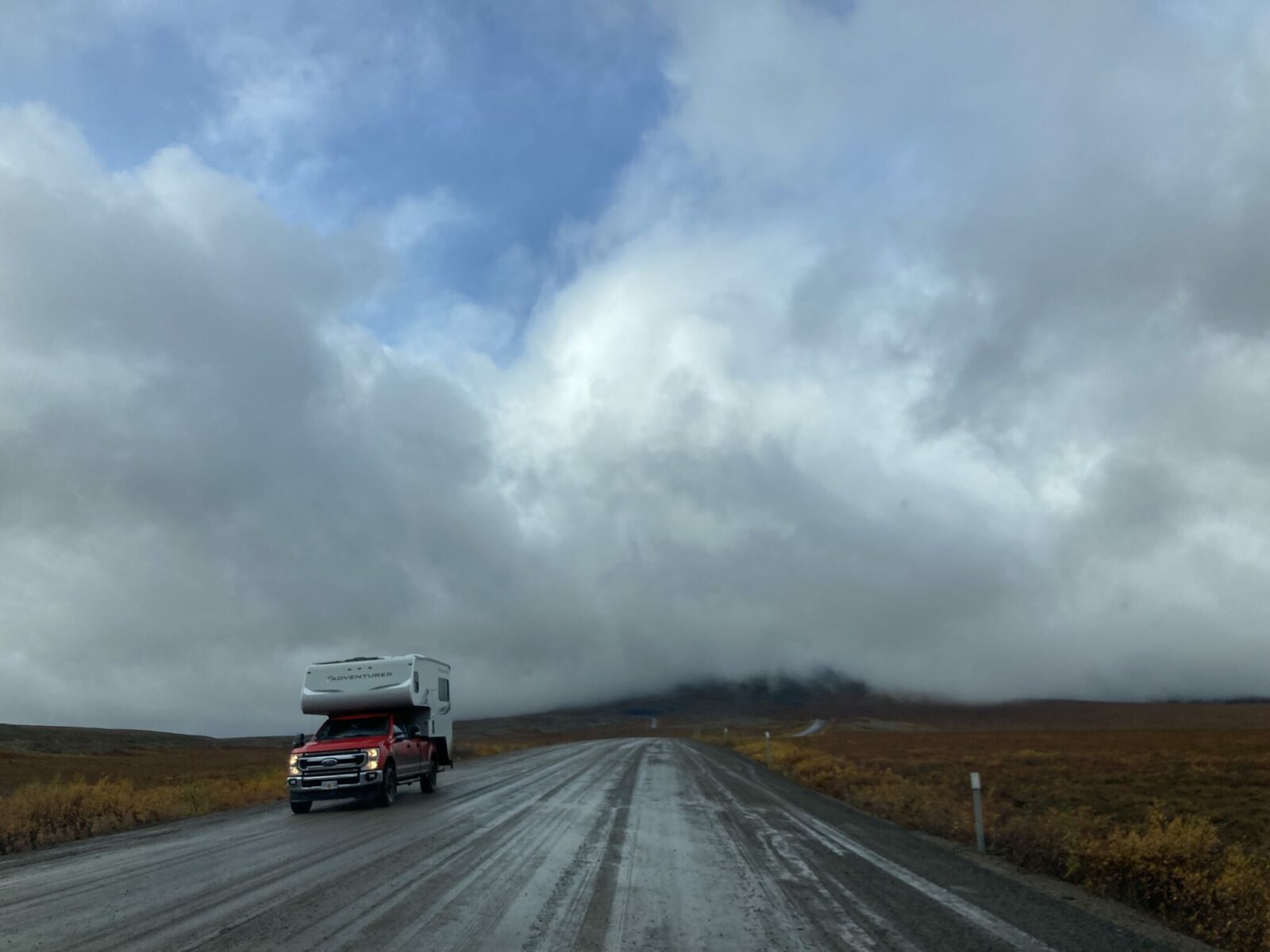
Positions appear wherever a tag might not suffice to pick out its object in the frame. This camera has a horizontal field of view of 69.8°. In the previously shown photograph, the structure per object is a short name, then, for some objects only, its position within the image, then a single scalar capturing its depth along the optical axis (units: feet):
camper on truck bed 64.18
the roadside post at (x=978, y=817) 44.68
